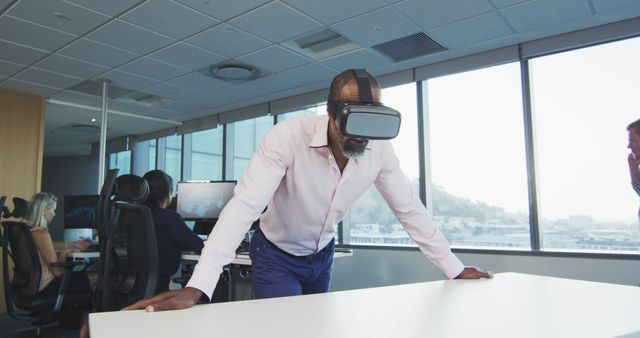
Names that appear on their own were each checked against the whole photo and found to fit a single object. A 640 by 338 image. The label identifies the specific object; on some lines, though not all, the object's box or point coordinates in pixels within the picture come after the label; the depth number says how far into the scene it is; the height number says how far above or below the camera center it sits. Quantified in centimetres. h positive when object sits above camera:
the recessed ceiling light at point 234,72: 460 +152
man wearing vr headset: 122 +5
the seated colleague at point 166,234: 269 -12
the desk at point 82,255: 371 -33
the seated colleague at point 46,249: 320 -24
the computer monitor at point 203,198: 393 +15
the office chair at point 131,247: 224 -16
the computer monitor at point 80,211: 473 +5
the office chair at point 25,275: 307 -42
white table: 76 -20
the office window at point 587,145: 361 +58
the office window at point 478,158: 410 +55
